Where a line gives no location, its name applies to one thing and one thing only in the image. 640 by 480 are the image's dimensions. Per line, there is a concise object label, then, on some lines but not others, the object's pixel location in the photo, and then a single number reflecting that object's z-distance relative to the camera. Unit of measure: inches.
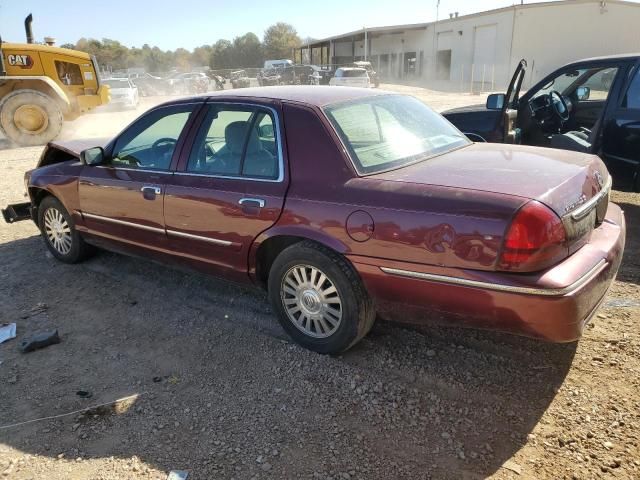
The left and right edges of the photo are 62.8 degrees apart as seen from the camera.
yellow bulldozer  490.3
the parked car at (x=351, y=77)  1145.4
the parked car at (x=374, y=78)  1360.7
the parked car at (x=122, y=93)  869.2
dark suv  210.5
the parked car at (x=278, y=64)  1576.0
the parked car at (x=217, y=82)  1281.3
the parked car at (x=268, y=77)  1370.6
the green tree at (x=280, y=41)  2802.7
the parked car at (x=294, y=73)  1434.5
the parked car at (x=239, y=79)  1440.7
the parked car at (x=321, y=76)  1318.9
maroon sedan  100.6
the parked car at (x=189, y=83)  1364.4
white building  1137.4
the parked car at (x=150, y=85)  1401.3
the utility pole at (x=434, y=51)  1604.3
